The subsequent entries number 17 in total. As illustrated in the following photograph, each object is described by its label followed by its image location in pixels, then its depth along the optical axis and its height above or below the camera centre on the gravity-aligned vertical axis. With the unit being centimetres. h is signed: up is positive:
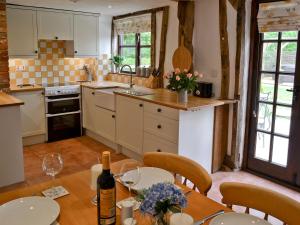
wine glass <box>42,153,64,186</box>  150 -49
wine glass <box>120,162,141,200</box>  137 -50
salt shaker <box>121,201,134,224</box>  116 -56
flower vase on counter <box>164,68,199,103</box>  335 -17
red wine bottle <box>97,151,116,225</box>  111 -48
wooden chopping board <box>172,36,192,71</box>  399 +13
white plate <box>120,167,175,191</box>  148 -57
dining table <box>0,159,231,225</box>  125 -62
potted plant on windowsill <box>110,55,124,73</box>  553 +11
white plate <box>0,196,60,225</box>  121 -61
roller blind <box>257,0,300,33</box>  301 +56
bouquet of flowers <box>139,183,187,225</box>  95 -43
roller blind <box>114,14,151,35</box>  486 +73
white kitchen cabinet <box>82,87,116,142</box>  450 -80
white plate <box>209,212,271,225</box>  122 -62
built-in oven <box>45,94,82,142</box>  479 -83
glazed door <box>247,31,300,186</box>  322 -45
